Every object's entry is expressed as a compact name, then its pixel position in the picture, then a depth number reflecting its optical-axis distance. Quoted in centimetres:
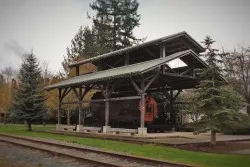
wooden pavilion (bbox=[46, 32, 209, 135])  2229
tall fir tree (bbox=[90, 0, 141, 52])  5566
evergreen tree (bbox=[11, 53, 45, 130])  3114
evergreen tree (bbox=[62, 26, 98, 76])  5444
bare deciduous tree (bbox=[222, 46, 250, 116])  3950
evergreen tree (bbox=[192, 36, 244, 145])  1623
